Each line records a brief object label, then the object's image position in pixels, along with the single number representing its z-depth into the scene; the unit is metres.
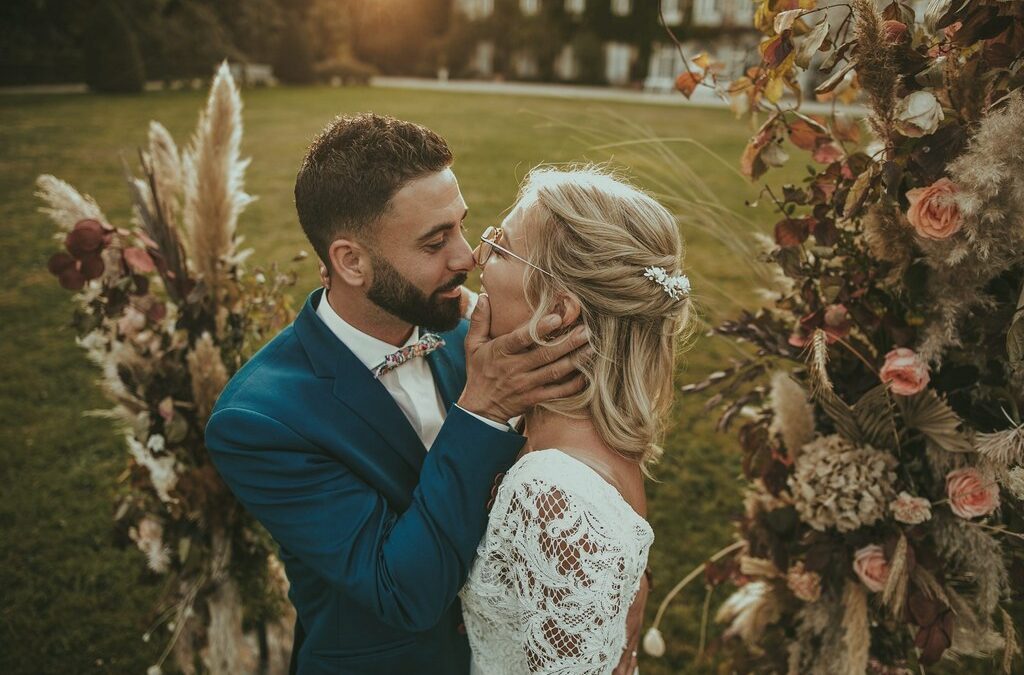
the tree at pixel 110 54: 20.75
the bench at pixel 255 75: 26.42
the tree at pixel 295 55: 27.42
